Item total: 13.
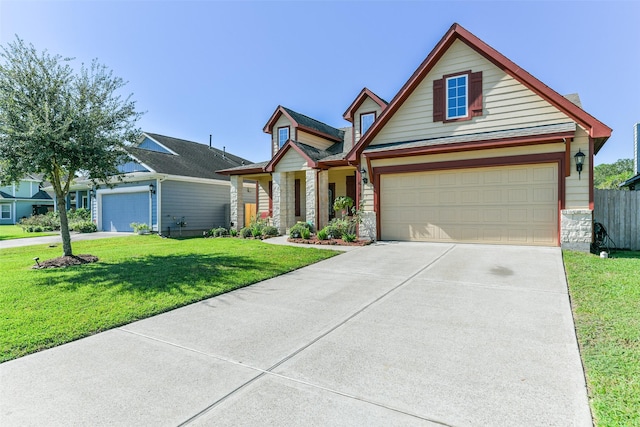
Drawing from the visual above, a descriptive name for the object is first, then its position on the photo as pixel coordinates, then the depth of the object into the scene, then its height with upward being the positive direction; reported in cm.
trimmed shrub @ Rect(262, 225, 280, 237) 1477 -97
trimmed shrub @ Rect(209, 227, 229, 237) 1645 -110
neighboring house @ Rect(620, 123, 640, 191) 1828 +346
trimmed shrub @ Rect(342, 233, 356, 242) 1179 -105
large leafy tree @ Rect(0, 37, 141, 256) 795 +251
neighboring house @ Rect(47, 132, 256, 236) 1755 +104
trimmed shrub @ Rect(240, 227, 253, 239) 1524 -108
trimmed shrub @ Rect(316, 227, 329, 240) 1232 -98
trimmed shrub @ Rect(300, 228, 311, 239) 1296 -98
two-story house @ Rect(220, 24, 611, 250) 894 +164
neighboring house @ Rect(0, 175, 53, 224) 3075 +111
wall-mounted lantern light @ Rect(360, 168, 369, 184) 1199 +129
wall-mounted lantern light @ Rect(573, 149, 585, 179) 870 +132
